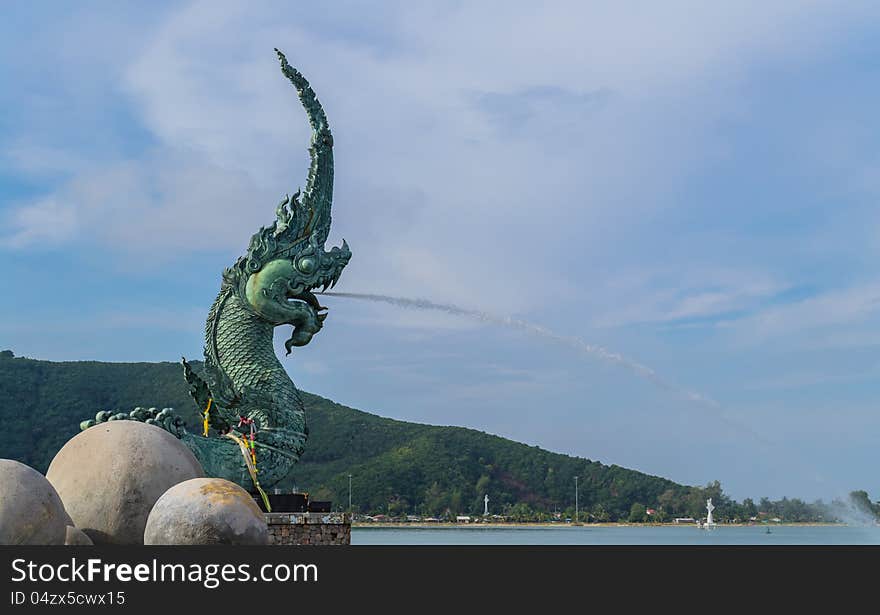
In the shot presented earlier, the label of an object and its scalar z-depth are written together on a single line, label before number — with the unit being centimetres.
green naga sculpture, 2269
